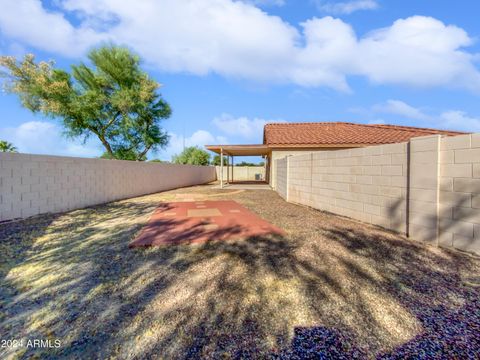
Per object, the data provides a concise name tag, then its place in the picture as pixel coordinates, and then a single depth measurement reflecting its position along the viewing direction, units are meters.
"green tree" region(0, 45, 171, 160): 14.72
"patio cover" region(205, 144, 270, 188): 14.29
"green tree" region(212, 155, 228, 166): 35.06
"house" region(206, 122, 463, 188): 13.84
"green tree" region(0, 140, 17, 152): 11.60
